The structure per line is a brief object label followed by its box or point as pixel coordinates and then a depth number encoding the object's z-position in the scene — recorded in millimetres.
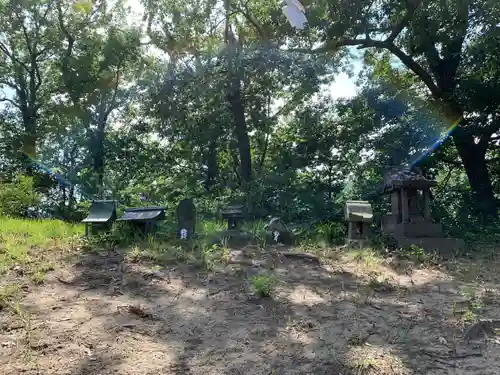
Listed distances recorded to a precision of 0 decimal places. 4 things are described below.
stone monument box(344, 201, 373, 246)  6535
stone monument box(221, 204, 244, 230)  6742
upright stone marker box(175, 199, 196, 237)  6008
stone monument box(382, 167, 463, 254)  6484
